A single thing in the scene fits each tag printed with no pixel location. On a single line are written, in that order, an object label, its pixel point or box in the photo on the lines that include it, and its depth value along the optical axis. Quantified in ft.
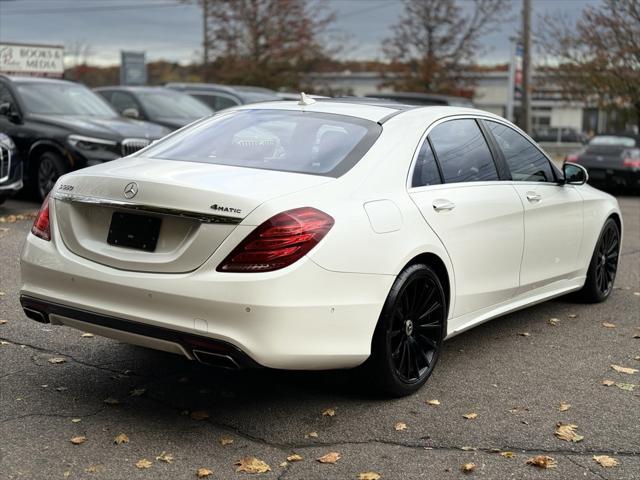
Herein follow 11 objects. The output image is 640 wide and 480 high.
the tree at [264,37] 136.15
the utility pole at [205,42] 131.95
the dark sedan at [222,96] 59.17
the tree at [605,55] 94.43
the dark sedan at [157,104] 48.93
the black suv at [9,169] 34.12
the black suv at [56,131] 37.58
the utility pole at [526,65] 88.28
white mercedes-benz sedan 13.00
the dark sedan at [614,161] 60.39
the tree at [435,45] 130.31
